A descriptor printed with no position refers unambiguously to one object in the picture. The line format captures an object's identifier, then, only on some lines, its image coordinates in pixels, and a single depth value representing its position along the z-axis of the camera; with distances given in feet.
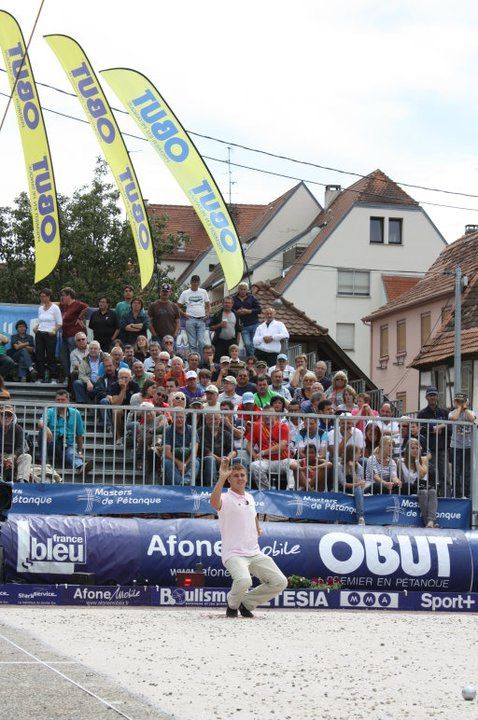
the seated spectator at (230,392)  65.56
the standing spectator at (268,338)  80.48
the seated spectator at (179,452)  60.18
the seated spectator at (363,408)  66.74
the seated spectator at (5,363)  74.28
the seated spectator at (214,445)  60.44
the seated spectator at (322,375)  76.54
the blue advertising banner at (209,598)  52.60
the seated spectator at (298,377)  75.41
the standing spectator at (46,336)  76.54
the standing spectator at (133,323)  77.87
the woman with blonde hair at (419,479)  62.23
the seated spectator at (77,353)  70.95
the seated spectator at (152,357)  73.20
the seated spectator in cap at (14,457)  57.98
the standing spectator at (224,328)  81.15
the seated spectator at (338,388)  70.23
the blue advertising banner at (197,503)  57.62
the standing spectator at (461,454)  63.87
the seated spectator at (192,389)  65.77
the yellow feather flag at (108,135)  81.20
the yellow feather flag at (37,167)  80.02
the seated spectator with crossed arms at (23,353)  76.28
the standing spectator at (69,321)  76.18
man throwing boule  49.49
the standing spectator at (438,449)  63.52
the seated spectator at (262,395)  67.15
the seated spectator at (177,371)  68.90
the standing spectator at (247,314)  82.07
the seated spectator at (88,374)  68.80
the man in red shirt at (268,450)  61.31
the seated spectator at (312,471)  61.57
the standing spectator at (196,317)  80.43
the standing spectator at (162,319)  78.95
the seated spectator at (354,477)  61.52
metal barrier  59.11
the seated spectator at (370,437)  62.80
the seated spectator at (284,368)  74.12
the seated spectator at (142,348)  74.33
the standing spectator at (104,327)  77.71
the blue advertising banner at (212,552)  53.98
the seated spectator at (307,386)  71.00
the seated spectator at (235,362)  75.00
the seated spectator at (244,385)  68.85
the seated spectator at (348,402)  67.21
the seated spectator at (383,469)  62.34
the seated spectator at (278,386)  70.28
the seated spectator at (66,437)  59.06
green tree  210.18
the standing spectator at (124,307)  78.18
